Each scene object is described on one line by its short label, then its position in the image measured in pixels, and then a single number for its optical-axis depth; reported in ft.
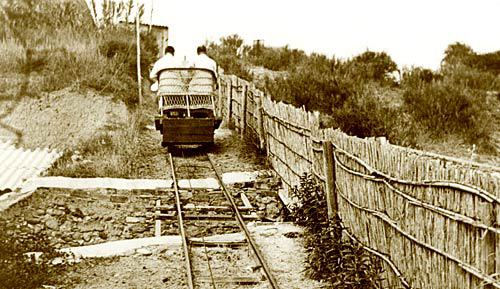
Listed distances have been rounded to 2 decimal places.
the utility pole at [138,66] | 72.79
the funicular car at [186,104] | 52.75
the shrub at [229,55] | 97.79
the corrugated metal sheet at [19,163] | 44.02
